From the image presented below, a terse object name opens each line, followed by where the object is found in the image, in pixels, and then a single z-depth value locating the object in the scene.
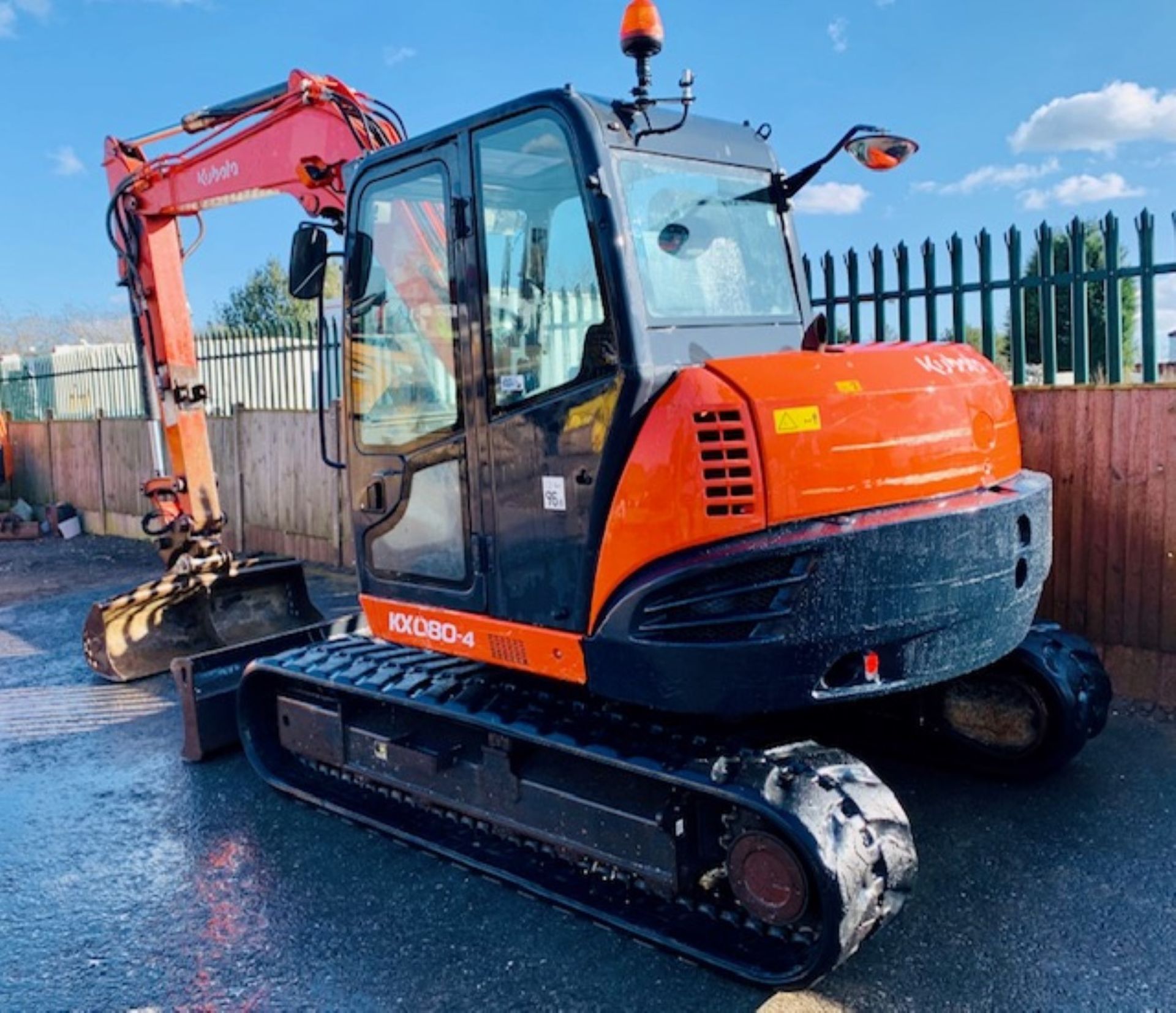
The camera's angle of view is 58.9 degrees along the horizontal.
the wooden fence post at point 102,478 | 14.66
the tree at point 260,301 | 29.05
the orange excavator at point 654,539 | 3.20
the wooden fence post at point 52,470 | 16.17
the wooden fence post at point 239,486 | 11.88
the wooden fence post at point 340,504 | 10.41
